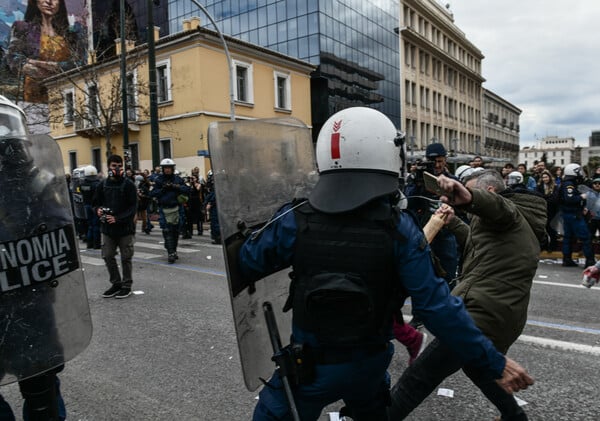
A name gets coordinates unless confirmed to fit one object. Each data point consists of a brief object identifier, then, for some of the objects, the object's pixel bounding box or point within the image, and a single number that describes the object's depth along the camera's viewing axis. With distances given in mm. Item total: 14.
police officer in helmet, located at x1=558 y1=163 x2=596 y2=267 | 8180
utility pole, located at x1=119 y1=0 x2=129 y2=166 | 15273
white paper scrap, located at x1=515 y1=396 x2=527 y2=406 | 3121
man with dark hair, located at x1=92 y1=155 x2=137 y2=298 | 6172
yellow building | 22891
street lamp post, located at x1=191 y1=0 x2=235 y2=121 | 15455
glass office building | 32094
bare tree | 20453
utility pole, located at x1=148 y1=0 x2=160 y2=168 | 13578
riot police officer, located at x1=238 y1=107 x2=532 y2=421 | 1646
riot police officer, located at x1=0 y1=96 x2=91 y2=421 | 1968
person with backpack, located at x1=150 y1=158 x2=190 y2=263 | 9023
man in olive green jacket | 2436
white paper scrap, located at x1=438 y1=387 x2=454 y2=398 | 3263
